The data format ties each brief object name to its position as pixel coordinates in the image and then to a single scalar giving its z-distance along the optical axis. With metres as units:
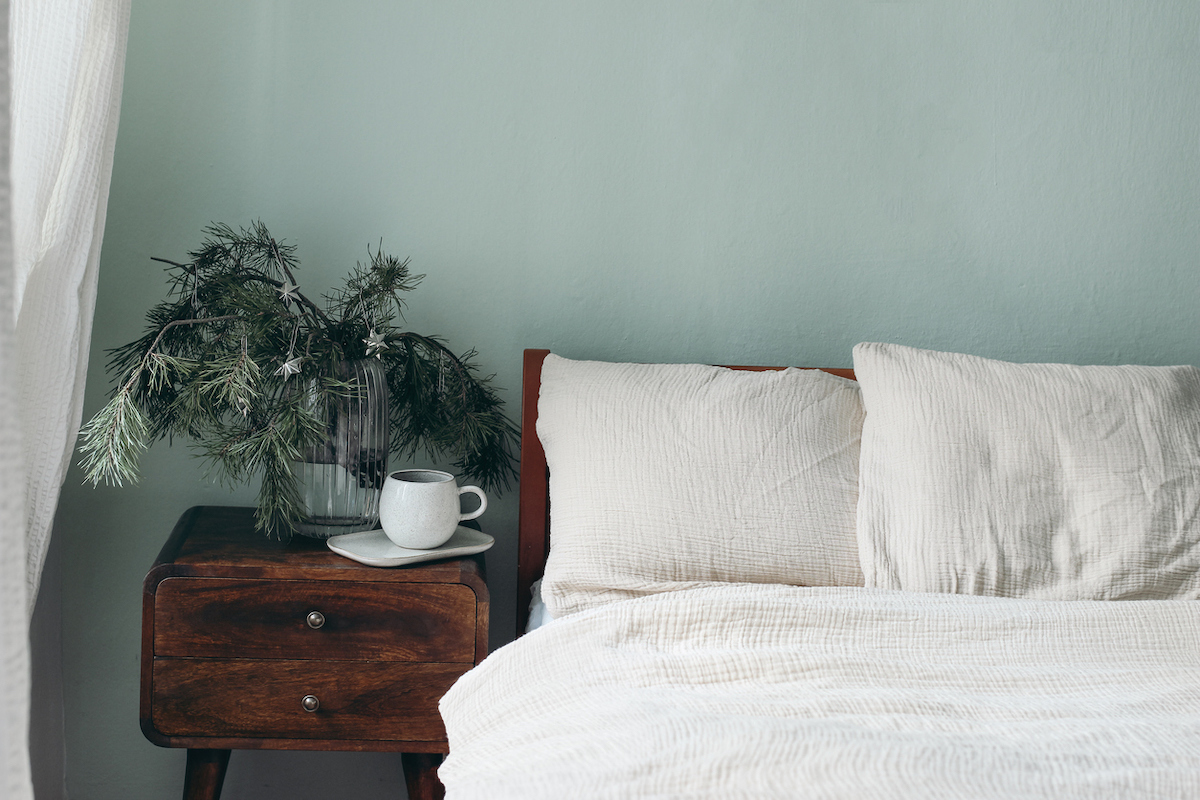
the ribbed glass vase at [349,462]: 1.43
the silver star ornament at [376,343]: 1.41
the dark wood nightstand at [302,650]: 1.30
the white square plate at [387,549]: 1.33
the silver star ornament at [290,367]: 1.32
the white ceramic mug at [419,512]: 1.36
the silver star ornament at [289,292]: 1.40
